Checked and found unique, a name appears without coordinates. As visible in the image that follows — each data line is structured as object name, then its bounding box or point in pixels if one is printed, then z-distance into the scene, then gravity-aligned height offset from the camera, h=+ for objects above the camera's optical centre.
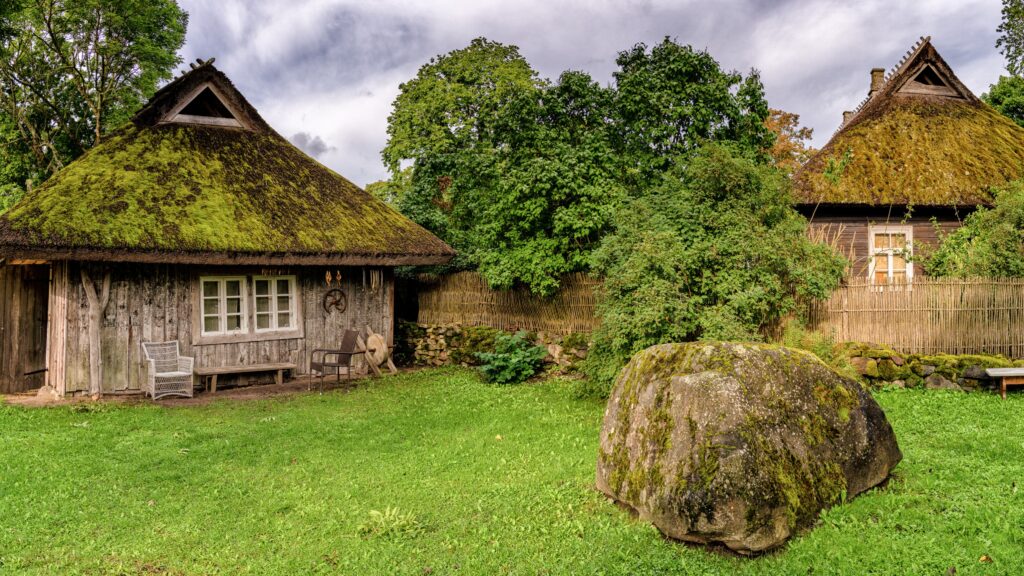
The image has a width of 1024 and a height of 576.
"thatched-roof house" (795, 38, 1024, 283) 15.68 +2.41
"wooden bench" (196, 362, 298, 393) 12.45 -1.72
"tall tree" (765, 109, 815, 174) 29.20 +6.41
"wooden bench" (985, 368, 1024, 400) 9.19 -1.35
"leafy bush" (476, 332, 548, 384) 12.89 -1.64
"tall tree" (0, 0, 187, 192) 21.95 +7.35
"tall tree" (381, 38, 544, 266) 15.12 +4.93
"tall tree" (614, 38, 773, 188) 15.20 +3.94
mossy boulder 4.82 -1.31
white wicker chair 11.83 -1.64
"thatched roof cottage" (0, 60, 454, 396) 11.47 +0.50
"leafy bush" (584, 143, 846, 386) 9.52 +0.21
